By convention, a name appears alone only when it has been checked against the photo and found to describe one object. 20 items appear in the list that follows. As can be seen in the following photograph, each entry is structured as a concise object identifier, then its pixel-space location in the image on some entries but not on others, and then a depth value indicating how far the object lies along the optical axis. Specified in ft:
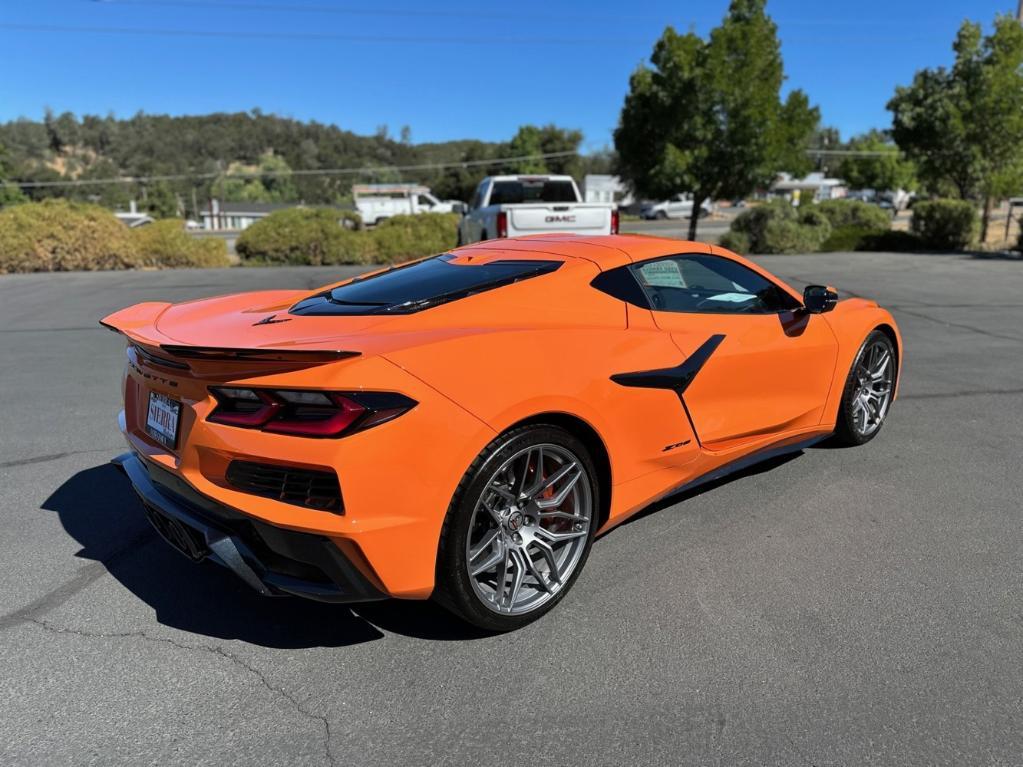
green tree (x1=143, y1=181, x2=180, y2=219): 310.04
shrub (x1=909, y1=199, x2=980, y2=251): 68.90
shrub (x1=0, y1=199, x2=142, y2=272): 57.72
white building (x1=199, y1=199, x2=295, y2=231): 275.94
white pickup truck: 39.32
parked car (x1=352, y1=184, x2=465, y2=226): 174.91
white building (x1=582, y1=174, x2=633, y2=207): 231.50
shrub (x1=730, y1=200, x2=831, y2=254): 68.49
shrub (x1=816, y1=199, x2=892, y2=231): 76.89
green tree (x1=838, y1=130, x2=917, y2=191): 248.93
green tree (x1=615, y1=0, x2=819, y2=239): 62.39
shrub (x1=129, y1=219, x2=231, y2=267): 62.69
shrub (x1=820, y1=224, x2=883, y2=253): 71.00
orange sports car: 7.74
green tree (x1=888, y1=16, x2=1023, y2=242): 67.10
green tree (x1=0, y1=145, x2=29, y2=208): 246.12
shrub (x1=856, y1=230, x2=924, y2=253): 71.00
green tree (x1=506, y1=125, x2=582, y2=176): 255.04
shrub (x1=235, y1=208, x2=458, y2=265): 63.82
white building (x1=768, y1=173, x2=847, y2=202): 297.26
